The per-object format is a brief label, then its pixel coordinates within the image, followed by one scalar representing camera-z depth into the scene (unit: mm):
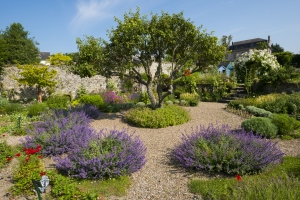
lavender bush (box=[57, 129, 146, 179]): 4012
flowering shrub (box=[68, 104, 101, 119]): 9117
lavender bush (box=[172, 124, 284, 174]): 4008
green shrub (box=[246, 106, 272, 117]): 8055
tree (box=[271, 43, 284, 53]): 51134
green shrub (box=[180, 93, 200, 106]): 11688
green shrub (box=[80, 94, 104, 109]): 11086
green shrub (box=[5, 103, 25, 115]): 10875
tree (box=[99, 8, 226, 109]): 7750
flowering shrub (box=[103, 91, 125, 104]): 12680
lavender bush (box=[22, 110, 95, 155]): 5203
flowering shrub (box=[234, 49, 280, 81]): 13312
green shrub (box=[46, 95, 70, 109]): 11075
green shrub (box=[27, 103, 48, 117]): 9781
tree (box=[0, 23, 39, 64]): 23766
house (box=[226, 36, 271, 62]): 48594
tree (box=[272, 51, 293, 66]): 19859
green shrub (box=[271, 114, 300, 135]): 6148
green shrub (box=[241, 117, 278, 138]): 5891
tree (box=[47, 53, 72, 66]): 26688
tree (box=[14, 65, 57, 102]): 13469
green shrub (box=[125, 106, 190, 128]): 7773
